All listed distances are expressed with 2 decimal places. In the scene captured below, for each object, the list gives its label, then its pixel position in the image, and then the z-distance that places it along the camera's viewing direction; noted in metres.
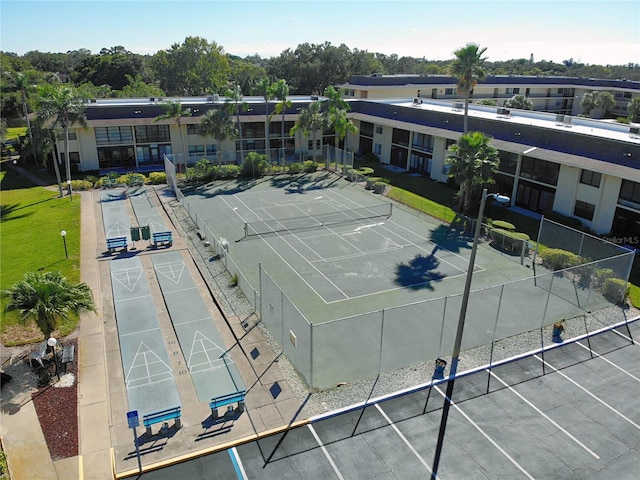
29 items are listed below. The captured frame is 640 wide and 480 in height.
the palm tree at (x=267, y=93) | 50.53
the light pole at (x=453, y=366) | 15.01
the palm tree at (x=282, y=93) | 50.41
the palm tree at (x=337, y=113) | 50.22
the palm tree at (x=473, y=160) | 35.19
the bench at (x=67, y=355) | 18.33
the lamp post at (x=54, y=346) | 17.58
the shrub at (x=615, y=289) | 24.48
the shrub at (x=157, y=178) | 46.41
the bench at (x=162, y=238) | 30.81
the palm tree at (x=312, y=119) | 50.22
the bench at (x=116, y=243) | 29.88
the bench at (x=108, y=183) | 45.28
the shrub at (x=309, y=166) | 51.82
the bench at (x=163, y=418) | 15.02
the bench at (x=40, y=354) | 18.14
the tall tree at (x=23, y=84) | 47.34
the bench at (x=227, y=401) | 15.86
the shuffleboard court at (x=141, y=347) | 17.25
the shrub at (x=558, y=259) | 27.58
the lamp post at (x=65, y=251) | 28.99
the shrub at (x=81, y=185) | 44.31
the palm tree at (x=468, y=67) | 39.66
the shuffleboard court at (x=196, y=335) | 18.06
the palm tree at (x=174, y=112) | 48.00
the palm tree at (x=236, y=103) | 49.84
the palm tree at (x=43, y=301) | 17.72
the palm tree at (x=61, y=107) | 38.97
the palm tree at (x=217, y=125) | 47.72
